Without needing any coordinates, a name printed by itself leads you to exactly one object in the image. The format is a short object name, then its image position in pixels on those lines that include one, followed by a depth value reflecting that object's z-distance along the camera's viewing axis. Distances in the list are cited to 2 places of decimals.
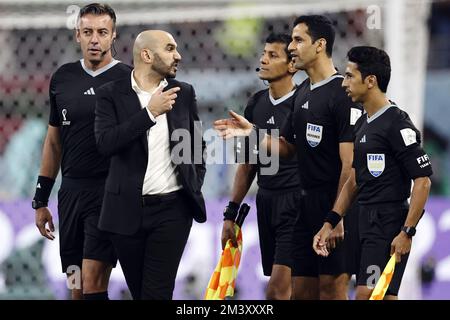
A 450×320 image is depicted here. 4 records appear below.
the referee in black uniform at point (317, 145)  17.58
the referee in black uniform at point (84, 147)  17.72
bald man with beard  16.20
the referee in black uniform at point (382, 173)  16.05
